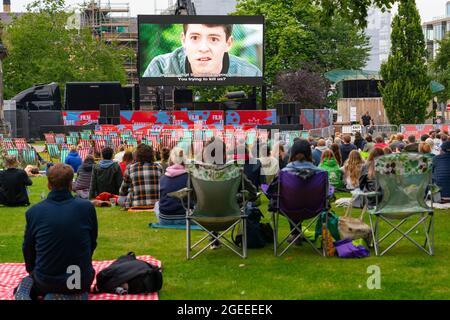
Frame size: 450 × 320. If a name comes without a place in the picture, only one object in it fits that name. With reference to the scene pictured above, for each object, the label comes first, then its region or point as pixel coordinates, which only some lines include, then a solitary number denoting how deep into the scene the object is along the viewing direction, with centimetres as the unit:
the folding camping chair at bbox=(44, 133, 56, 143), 3804
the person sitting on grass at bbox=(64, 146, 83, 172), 2309
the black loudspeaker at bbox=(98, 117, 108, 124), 4397
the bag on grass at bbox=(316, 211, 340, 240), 1123
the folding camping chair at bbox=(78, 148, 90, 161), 3025
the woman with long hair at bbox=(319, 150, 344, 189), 1859
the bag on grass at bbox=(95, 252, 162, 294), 877
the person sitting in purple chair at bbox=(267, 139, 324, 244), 1078
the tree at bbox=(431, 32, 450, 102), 7375
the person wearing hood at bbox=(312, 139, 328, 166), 2050
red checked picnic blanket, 855
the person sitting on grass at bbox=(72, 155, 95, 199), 1795
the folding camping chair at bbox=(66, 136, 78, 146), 3644
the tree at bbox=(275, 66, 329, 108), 6662
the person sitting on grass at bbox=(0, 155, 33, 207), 1697
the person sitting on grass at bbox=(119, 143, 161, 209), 1493
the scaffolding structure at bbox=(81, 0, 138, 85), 11125
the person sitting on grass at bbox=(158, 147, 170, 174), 1600
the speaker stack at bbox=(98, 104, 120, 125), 4394
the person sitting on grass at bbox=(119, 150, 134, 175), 1817
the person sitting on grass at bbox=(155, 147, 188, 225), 1333
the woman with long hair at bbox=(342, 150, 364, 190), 1741
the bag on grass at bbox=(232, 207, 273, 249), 1160
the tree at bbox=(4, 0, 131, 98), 7462
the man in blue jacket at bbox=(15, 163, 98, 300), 773
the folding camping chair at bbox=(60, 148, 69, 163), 3026
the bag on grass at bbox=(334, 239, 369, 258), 1084
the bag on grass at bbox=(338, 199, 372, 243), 1124
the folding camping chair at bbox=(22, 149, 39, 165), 3152
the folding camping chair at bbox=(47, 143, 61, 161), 3491
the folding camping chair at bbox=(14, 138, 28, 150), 3303
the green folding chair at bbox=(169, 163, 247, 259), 1065
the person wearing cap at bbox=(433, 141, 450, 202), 1516
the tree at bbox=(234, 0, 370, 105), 6981
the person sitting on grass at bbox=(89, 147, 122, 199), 1717
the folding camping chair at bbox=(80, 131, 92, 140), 3720
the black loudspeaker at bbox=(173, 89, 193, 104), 4894
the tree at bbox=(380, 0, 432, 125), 4834
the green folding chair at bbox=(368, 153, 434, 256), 1070
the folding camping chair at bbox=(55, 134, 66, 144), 3775
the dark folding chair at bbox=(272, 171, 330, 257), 1069
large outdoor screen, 4412
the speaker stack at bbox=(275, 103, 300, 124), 4272
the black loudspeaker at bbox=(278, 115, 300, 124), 4288
